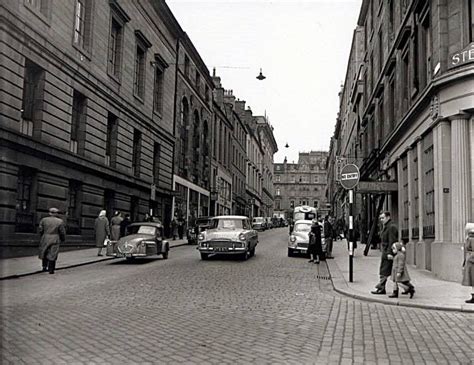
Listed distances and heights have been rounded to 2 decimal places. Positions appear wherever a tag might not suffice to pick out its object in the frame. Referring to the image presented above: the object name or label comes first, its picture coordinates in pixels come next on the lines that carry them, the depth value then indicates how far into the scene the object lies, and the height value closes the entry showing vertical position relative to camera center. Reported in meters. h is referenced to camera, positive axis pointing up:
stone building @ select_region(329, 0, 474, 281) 14.30 +3.58
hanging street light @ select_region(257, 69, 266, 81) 30.67 +8.91
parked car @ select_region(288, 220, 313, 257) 21.80 -0.28
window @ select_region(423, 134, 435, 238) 16.34 +1.47
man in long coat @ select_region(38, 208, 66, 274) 14.60 -0.36
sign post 13.82 +1.33
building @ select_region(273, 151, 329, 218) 131.88 +11.26
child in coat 11.07 -0.79
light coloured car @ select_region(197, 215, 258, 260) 19.00 -0.40
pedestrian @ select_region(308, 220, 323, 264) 19.38 -0.46
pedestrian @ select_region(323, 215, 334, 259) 21.22 -0.17
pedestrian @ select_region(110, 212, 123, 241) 21.98 +0.01
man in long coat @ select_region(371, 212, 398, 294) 11.54 -0.41
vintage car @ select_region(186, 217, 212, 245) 30.02 -0.06
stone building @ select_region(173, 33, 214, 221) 40.06 +8.03
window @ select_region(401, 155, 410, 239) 20.71 +1.37
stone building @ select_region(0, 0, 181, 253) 17.91 +5.12
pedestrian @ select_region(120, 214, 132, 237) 25.21 +0.16
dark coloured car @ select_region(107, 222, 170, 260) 18.08 -0.54
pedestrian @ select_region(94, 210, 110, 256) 21.00 -0.12
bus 47.97 +1.67
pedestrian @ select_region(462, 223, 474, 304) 10.51 -0.54
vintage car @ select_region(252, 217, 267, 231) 56.59 +0.77
